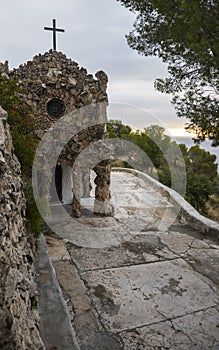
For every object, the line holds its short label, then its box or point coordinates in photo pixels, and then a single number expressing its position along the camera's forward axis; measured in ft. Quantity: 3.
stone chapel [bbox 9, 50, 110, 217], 23.44
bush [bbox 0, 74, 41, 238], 14.94
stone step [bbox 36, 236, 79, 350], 7.70
